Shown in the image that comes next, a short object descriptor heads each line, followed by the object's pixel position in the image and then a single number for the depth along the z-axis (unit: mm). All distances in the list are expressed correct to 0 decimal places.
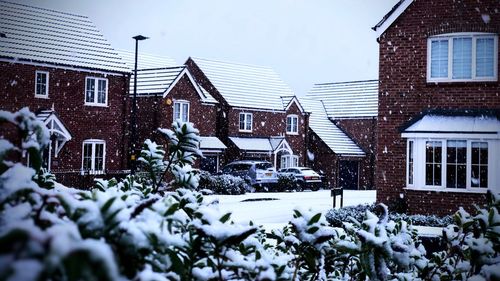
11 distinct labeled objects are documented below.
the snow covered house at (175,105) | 31656
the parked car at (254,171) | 31906
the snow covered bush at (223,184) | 28391
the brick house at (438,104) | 15250
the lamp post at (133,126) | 24531
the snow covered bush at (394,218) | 13828
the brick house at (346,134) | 40094
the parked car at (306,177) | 34500
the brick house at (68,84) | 24469
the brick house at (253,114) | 37750
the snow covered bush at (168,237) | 1251
